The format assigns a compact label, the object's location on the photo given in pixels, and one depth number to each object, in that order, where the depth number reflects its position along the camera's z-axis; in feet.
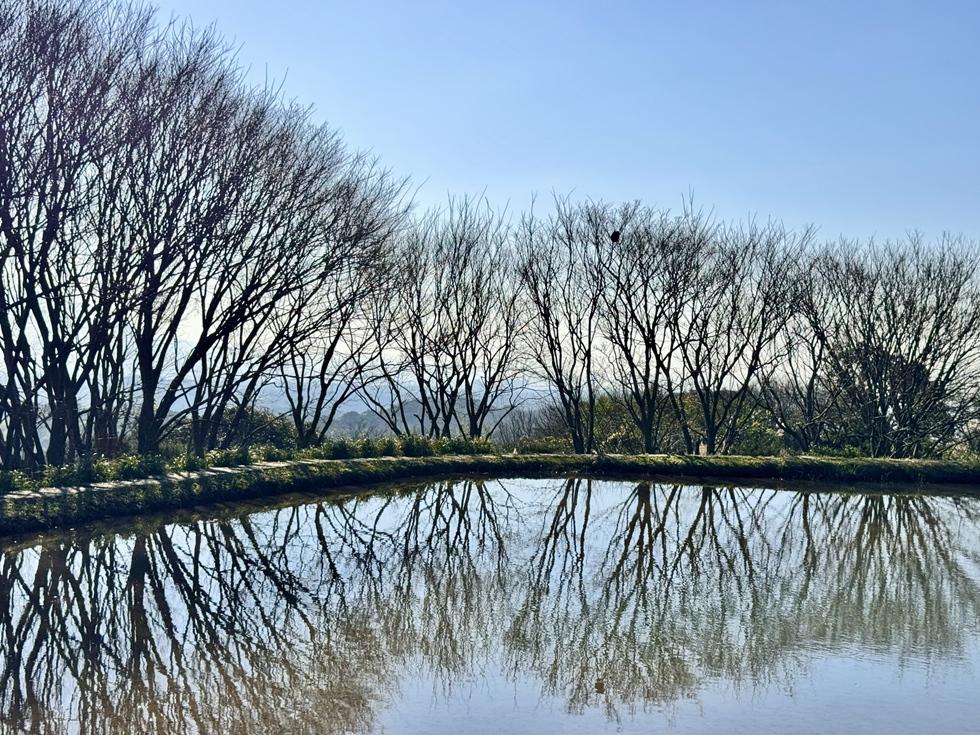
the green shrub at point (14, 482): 36.58
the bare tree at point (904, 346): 78.33
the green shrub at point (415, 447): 61.82
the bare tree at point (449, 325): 80.28
